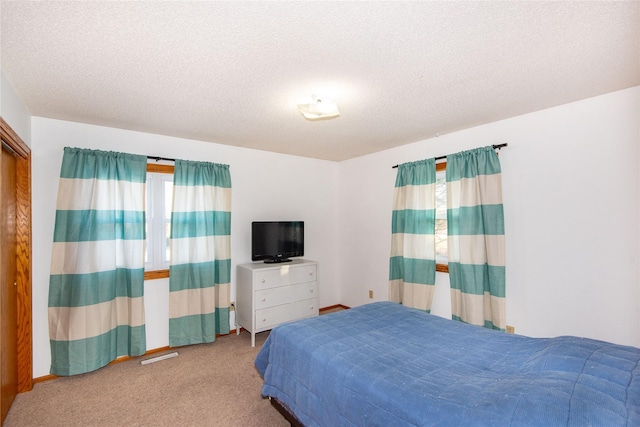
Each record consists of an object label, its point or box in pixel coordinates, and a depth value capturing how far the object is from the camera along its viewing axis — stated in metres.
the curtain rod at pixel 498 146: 2.97
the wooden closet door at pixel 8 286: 2.24
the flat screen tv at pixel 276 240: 3.93
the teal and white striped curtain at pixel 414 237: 3.57
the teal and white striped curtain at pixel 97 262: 2.79
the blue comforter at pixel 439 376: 1.20
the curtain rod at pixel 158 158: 3.34
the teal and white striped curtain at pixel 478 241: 2.98
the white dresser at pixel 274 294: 3.57
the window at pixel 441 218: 3.56
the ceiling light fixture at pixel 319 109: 2.25
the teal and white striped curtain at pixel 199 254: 3.41
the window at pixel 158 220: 3.40
